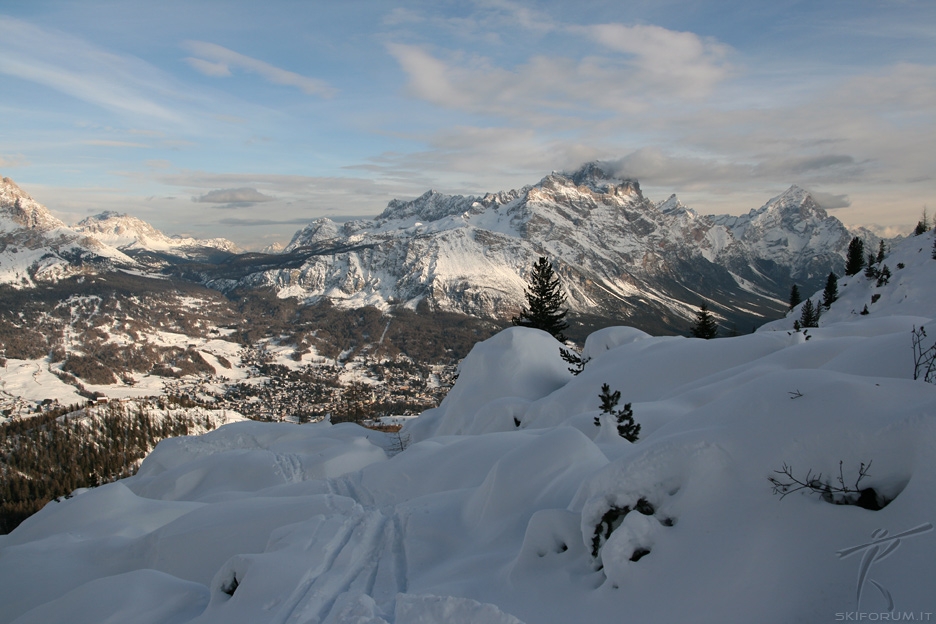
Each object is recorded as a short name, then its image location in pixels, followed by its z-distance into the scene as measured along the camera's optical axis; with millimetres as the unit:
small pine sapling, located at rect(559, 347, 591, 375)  30039
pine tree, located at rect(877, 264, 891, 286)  46750
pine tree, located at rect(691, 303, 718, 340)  56188
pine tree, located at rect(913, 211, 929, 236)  69388
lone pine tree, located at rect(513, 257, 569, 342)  46281
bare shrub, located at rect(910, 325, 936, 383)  7895
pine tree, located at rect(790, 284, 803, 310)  93688
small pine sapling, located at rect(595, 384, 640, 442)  13305
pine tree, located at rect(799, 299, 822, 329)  46981
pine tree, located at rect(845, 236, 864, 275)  71575
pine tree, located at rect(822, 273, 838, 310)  56719
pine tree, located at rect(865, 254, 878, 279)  52612
